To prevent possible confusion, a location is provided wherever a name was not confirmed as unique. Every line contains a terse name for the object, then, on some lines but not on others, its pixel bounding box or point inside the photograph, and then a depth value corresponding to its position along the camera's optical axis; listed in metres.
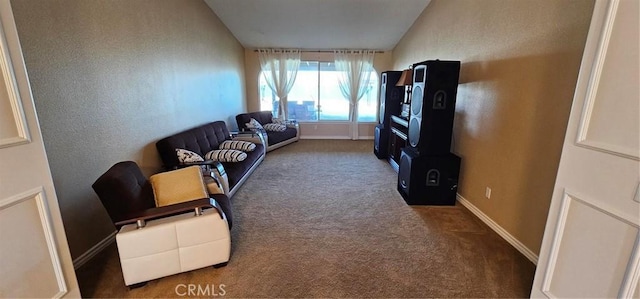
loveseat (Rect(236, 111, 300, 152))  5.71
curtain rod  6.73
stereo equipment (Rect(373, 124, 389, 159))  5.06
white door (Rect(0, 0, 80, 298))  1.20
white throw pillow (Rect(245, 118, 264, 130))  5.66
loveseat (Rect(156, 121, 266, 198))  2.94
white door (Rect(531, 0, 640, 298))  1.08
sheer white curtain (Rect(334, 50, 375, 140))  6.66
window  6.96
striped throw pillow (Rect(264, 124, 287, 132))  6.06
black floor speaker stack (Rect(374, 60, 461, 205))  2.88
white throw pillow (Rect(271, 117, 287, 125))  6.53
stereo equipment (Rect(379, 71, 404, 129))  4.80
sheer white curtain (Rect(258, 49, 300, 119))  6.68
